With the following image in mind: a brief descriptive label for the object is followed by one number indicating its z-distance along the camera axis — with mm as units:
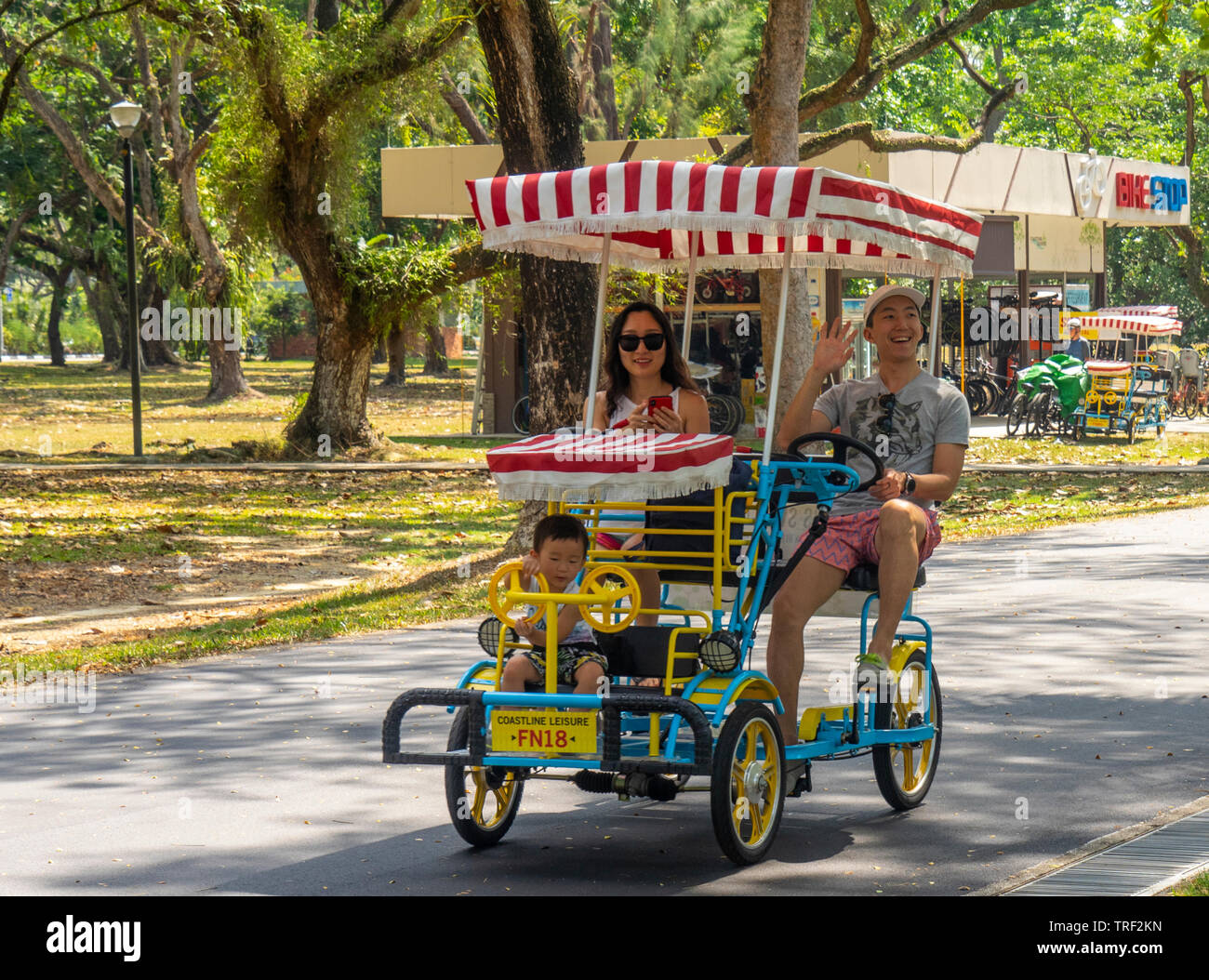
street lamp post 23359
